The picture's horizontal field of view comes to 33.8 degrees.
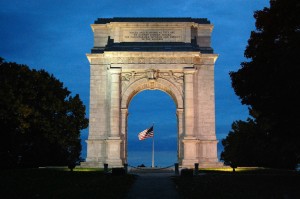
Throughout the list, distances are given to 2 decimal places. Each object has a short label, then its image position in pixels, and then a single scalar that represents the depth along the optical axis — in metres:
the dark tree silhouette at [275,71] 27.12
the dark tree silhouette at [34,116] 46.91
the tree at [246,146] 63.72
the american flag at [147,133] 51.94
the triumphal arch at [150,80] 50.41
